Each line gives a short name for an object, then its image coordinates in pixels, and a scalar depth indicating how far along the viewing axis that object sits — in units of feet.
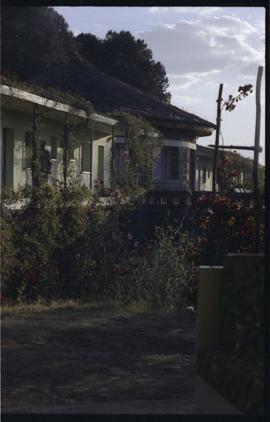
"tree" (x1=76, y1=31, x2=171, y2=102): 83.71
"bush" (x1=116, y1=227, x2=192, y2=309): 37.32
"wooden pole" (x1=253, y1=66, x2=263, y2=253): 27.22
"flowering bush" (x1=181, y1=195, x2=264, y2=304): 32.08
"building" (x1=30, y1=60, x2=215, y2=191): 73.10
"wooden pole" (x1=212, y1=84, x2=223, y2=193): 33.75
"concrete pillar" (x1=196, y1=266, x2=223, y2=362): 19.52
